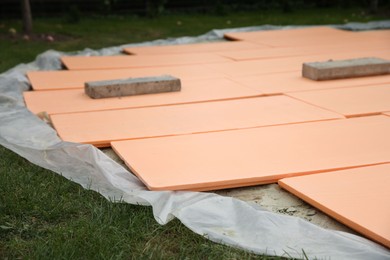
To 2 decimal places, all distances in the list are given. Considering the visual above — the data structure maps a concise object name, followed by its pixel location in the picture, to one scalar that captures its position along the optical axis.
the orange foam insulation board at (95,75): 4.51
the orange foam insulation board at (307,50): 5.52
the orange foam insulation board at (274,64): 4.83
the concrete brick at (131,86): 4.02
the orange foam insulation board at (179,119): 3.18
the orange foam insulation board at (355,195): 2.02
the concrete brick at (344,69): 4.39
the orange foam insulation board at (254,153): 2.49
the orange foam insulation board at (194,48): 5.88
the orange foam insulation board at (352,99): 3.54
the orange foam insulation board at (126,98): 3.80
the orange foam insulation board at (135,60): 5.19
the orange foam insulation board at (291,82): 4.19
